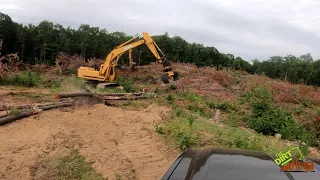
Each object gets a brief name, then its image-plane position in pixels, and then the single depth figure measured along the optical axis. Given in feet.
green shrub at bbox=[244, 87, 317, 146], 23.21
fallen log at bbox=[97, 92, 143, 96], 31.49
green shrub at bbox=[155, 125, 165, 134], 18.92
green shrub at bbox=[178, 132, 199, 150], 16.08
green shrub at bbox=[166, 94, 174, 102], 31.56
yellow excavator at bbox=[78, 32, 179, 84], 40.86
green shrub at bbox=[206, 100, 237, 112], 31.26
